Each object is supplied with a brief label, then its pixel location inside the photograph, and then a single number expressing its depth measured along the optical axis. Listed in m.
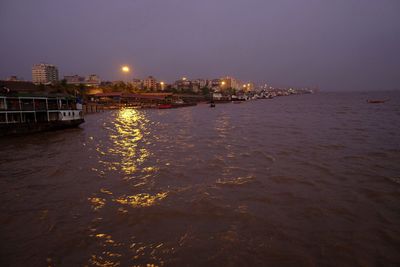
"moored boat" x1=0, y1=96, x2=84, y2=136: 25.14
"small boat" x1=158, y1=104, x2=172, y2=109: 77.31
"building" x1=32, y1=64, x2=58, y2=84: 193.12
